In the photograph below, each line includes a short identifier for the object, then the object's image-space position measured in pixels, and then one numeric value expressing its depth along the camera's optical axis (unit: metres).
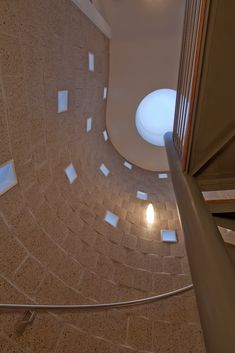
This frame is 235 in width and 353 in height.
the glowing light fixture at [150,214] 5.19
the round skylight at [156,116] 7.06
